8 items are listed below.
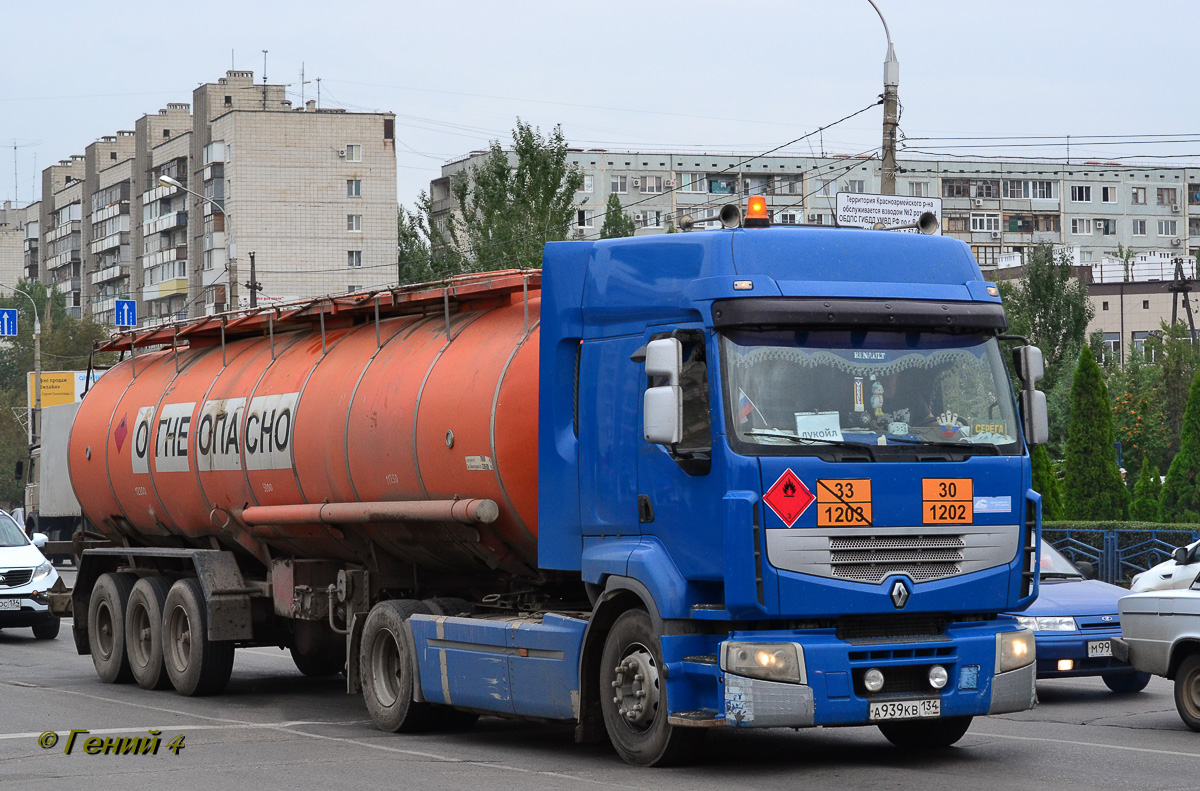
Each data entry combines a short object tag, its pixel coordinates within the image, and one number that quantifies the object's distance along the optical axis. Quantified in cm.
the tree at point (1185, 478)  3019
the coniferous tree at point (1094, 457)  2889
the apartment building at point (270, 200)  7638
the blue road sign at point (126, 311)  5031
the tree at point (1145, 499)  3034
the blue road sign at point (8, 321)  5312
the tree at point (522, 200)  4453
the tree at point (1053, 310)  5956
